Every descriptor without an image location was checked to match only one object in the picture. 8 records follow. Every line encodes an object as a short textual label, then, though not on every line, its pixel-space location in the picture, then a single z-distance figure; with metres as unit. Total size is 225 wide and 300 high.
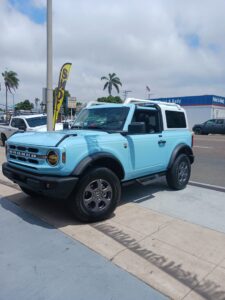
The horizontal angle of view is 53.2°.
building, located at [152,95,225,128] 33.26
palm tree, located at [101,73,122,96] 54.93
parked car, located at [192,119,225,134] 23.03
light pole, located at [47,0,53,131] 6.66
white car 10.70
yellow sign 8.43
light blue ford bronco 3.22
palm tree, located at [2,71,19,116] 56.27
